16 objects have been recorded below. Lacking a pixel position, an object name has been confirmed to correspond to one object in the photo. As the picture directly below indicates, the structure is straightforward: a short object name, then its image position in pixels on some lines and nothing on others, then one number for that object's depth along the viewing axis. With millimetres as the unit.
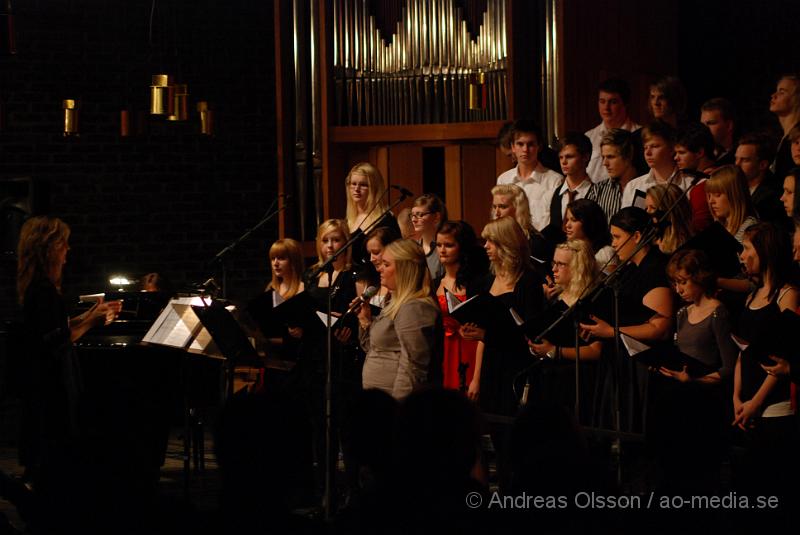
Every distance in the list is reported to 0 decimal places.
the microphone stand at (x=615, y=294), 9711
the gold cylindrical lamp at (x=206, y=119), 18078
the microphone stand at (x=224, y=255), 12531
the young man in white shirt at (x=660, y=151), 12539
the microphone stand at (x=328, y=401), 10695
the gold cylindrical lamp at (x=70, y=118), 18000
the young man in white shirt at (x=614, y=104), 14250
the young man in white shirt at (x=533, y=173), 14297
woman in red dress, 12414
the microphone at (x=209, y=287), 12746
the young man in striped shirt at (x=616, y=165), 13055
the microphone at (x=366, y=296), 10727
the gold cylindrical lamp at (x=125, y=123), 17812
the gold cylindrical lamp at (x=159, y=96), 17000
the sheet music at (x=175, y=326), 11437
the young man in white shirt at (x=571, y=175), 13453
